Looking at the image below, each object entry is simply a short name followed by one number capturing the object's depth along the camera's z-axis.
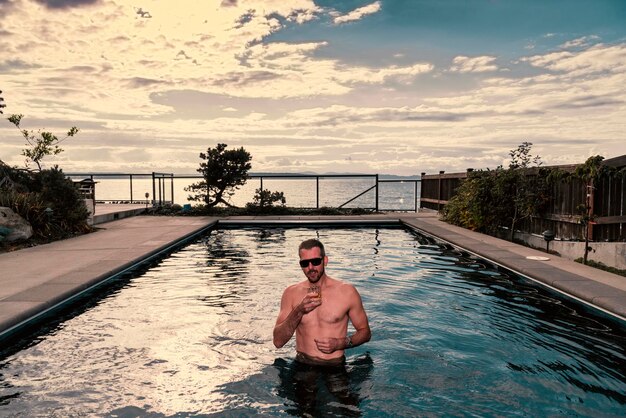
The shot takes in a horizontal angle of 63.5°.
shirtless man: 4.47
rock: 13.02
